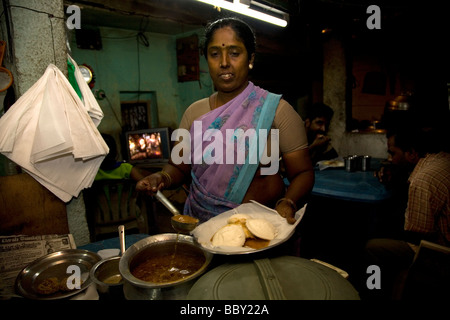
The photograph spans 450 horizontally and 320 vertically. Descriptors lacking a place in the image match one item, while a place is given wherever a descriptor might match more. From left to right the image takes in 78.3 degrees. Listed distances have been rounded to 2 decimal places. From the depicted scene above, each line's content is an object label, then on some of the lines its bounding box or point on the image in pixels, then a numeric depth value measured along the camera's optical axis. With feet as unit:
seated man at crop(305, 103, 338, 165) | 17.29
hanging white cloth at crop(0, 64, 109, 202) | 6.19
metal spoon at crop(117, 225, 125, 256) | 5.06
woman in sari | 6.12
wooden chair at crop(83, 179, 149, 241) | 13.85
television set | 19.45
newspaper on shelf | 5.59
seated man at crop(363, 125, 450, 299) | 8.41
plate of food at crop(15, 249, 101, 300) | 4.24
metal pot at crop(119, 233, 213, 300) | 3.48
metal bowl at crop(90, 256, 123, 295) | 3.92
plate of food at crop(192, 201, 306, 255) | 4.12
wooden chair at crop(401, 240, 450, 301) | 5.13
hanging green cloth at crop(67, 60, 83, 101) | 7.49
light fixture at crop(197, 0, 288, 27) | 11.51
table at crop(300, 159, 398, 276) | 11.03
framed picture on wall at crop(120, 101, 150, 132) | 24.02
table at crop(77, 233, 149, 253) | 6.61
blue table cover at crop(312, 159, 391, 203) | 10.70
